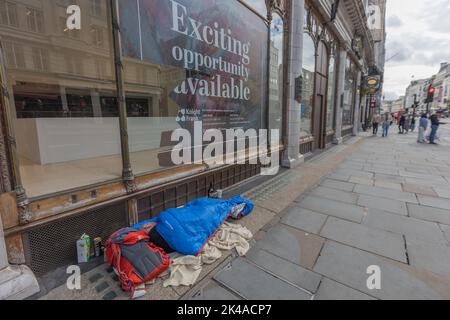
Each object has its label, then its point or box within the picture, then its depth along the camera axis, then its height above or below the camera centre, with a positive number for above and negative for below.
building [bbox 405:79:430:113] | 100.06 +15.00
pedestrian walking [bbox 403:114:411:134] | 19.89 -0.50
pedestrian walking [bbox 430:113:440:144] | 11.87 -0.34
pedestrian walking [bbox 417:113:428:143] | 12.68 -0.40
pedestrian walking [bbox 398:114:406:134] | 19.47 -0.31
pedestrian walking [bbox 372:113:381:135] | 18.28 -0.33
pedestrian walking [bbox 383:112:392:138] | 17.44 -0.49
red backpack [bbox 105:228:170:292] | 2.31 -1.45
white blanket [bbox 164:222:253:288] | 2.43 -1.62
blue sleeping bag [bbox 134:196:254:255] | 2.81 -1.36
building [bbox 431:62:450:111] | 75.92 +11.86
